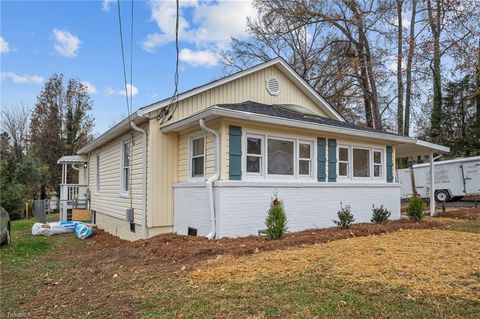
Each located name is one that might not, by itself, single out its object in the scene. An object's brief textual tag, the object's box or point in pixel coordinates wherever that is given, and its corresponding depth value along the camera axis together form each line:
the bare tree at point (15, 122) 36.47
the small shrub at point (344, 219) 9.27
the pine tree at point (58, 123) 30.24
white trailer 20.64
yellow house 8.45
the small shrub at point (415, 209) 10.91
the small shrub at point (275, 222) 7.76
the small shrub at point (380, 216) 10.43
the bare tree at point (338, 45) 23.66
